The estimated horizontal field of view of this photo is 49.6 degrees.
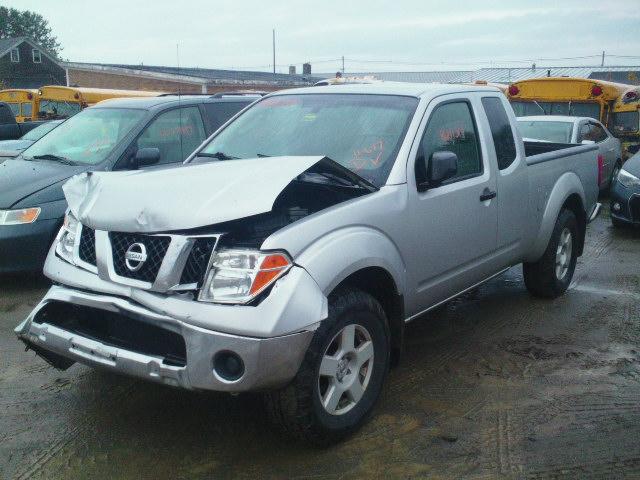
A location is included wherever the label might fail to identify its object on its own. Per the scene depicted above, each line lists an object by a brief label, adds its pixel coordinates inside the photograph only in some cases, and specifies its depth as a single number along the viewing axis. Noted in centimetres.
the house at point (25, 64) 5159
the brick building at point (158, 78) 2616
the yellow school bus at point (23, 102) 1758
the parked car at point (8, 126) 815
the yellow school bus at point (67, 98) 1633
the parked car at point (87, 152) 601
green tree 8050
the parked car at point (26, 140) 1039
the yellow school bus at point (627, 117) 1364
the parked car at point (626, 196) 930
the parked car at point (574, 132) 1156
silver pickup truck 309
